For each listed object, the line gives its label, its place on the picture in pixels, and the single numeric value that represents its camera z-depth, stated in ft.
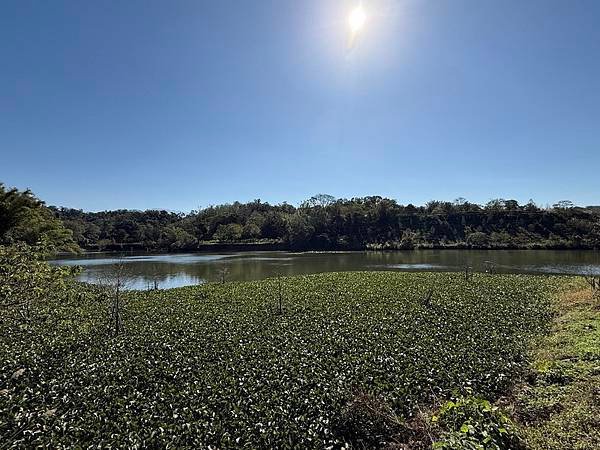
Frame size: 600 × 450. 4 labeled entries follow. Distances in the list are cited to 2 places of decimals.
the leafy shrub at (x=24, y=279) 20.33
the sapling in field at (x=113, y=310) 43.60
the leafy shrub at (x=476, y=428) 14.15
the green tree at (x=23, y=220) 80.64
